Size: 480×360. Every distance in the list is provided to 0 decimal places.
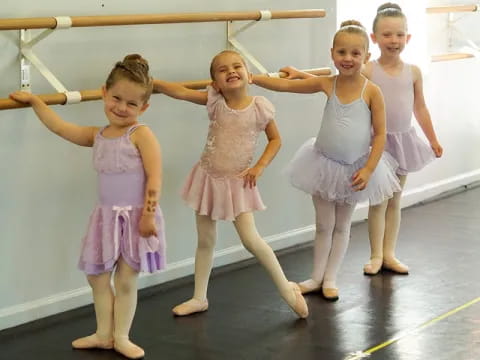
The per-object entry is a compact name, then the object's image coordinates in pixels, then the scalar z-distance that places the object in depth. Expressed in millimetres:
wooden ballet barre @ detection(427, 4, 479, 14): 5746
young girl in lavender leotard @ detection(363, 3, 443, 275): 4117
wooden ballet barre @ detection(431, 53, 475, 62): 5758
